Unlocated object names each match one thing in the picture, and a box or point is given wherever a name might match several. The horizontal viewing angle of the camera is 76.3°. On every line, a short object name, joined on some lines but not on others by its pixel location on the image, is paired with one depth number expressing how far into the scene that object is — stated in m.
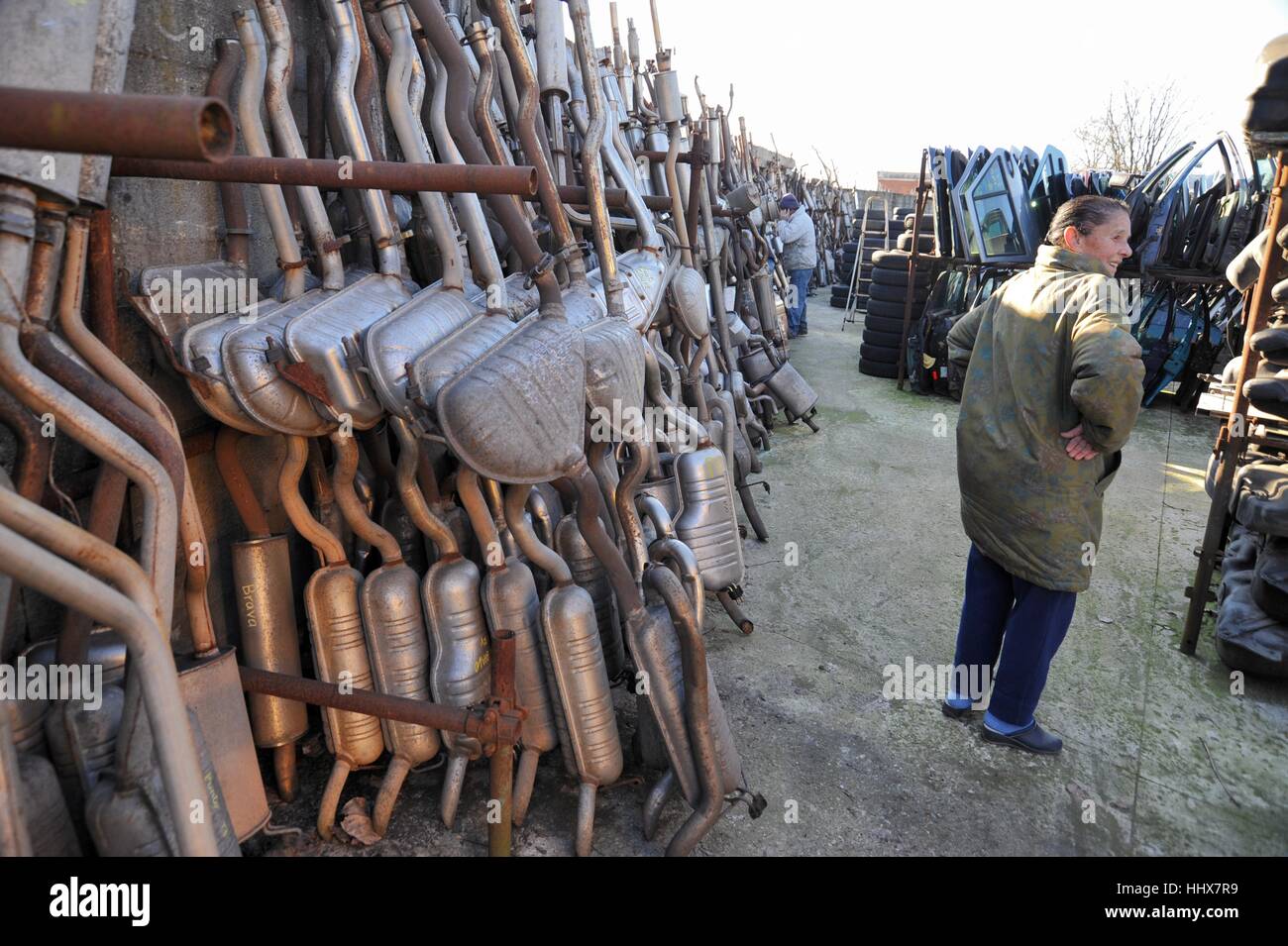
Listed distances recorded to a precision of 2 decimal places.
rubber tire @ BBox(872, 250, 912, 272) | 8.62
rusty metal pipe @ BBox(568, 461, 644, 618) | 2.17
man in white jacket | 10.55
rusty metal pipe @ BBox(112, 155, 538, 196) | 1.54
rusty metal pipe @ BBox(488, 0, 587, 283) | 2.37
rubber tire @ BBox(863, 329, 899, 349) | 8.63
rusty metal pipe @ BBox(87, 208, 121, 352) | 1.68
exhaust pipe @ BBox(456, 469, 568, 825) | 2.19
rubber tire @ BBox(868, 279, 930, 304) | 8.48
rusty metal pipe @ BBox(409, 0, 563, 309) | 2.33
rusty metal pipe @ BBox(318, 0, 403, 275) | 2.23
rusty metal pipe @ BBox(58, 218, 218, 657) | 1.50
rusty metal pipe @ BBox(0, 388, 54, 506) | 1.46
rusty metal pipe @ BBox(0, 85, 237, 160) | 0.84
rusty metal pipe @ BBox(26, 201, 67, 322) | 1.42
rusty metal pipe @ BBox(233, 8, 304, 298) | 2.03
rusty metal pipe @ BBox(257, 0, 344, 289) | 2.09
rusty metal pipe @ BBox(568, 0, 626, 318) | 2.72
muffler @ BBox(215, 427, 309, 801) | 2.14
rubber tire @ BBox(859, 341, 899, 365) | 8.66
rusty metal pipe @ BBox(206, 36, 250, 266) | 2.04
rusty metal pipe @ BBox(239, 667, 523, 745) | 1.92
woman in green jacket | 2.43
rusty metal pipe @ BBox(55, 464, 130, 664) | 1.51
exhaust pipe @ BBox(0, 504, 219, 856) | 1.09
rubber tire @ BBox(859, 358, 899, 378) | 8.67
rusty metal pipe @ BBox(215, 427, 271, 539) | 2.11
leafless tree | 23.79
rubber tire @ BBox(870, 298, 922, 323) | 8.57
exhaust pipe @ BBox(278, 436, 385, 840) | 2.17
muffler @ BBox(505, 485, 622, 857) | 2.15
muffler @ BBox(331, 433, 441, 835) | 2.15
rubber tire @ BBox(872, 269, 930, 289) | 8.42
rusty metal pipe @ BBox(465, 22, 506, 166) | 2.62
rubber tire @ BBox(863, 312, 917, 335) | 8.59
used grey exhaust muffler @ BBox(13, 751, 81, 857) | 1.37
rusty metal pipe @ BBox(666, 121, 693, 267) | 4.02
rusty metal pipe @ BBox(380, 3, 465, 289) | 2.30
